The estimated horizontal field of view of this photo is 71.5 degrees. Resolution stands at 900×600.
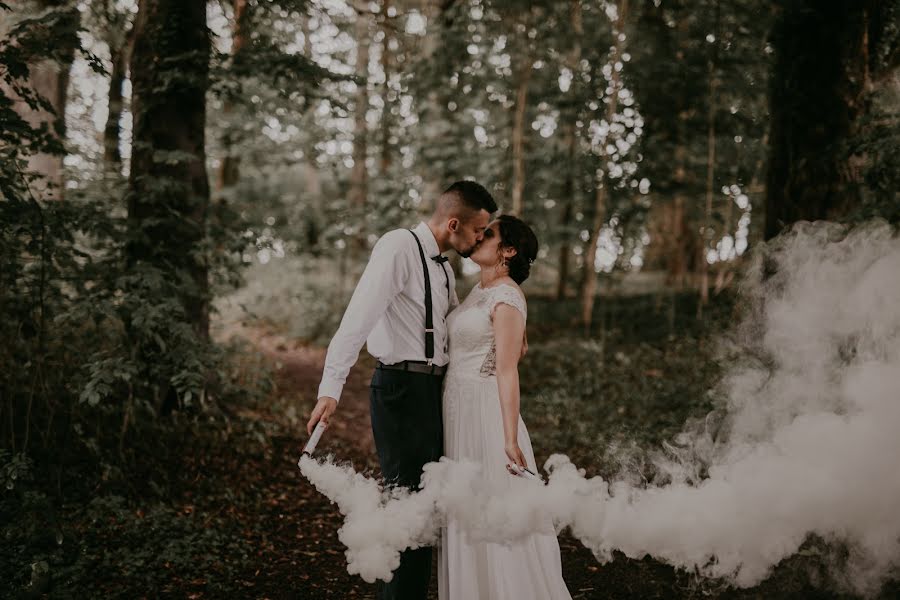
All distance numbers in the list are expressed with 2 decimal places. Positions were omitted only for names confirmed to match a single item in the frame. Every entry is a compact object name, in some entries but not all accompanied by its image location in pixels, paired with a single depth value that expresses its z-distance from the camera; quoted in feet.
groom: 10.99
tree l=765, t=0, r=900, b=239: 19.93
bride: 10.93
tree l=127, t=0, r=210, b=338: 19.15
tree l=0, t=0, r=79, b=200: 15.02
